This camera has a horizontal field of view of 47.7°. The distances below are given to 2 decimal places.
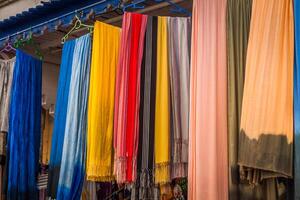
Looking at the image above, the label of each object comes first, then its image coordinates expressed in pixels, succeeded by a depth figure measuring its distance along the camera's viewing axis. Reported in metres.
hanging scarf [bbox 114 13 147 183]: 1.78
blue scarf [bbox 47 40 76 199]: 2.19
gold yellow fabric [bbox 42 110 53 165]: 3.16
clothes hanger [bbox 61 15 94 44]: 2.42
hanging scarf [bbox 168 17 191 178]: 1.75
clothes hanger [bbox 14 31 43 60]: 2.95
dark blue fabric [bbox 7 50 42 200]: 2.58
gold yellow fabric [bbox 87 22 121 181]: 1.91
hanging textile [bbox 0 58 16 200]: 2.71
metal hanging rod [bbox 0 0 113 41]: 2.43
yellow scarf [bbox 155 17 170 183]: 1.73
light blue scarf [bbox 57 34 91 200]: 2.05
